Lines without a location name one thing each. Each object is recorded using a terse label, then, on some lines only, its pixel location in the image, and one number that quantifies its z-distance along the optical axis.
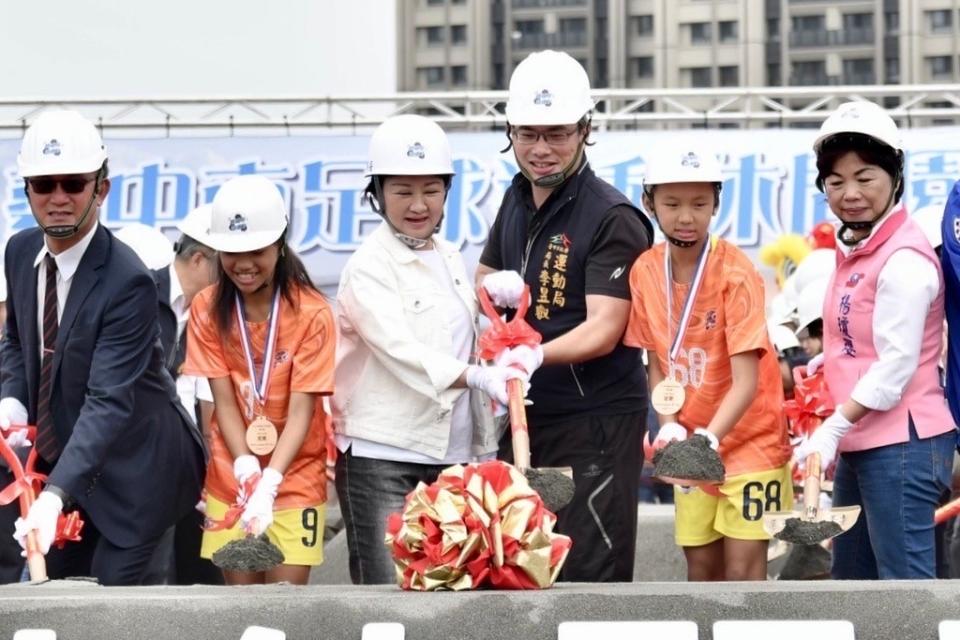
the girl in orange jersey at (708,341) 8.95
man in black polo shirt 9.12
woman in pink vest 8.19
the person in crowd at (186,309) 12.17
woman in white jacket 8.98
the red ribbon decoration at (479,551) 7.10
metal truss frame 22.30
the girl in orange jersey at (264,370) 9.11
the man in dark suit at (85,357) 8.85
